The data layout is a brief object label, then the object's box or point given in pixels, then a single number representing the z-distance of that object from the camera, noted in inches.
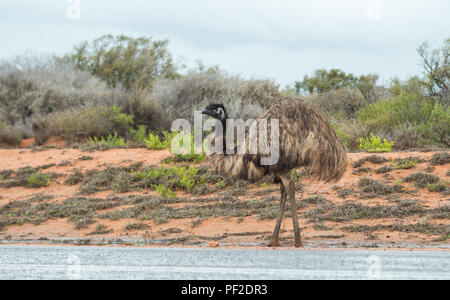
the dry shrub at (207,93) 895.0
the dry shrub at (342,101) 925.8
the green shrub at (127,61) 1343.5
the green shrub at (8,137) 908.6
